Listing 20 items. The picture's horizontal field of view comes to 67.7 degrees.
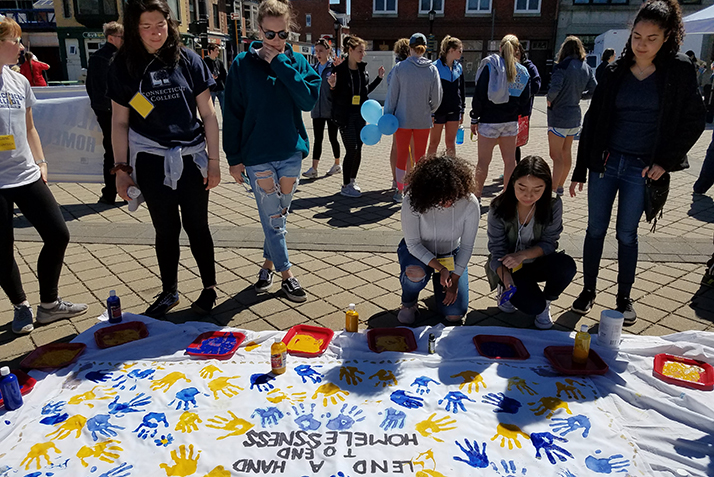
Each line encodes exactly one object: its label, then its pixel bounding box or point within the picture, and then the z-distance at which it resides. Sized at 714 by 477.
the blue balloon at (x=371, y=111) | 5.86
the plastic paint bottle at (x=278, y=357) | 2.75
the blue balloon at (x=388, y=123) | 5.66
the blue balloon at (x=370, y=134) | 5.79
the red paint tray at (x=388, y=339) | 2.98
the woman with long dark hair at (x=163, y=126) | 2.89
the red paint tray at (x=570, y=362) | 2.73
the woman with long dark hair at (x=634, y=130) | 2.98
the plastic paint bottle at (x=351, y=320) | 3.10
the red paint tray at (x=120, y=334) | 3.03
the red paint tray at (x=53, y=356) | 2.79
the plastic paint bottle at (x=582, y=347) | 2.74
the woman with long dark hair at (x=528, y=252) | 3.21
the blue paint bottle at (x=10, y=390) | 2.42
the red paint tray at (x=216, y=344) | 2.91
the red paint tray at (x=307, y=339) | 2.94
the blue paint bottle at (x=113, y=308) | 3.18
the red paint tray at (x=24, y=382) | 2.58
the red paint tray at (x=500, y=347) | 2.91
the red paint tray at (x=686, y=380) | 2.61
